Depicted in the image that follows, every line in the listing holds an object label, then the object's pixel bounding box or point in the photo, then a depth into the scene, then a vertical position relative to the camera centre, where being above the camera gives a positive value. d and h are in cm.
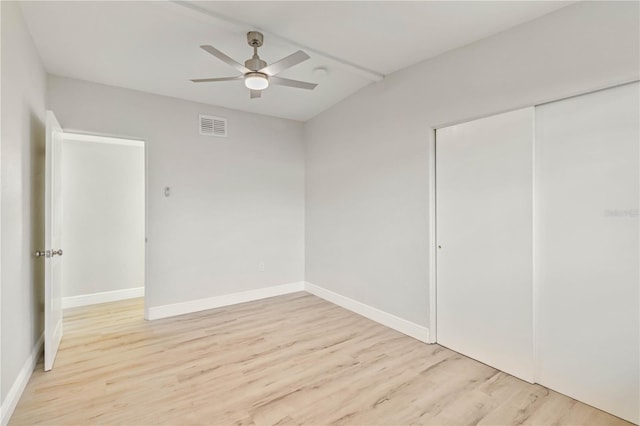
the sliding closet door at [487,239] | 238 -24
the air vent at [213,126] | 400 +117
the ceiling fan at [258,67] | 223 +113
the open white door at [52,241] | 246 -24
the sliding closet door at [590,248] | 192 -25
